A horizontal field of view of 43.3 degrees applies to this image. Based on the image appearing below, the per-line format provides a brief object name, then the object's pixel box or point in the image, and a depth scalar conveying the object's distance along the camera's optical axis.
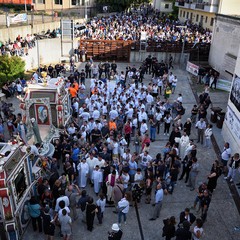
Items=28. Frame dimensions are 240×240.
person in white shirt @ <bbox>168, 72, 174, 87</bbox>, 20.94
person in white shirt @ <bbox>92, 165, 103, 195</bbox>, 10.57
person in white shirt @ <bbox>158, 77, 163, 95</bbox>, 20.66
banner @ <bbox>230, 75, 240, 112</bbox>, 14.03
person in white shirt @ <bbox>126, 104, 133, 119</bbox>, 14.99
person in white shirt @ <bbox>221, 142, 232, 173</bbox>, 12.14
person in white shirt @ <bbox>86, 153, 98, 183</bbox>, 11.08
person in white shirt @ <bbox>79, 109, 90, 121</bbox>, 14.72
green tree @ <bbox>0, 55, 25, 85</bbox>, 20.28
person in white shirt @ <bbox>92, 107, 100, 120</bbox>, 14.84
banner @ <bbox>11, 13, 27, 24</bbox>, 26.44
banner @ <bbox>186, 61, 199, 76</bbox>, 25.92
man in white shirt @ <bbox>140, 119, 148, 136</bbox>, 13.85
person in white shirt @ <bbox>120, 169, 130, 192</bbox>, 10.30
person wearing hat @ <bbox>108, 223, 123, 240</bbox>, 7.81
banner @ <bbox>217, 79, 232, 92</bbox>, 22.32
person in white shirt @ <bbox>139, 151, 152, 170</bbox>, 11.46
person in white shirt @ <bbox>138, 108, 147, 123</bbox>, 14.84
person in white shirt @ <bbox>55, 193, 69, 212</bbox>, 8.88
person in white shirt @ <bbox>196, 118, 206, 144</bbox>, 14.30
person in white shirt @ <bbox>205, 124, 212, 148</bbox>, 13.94
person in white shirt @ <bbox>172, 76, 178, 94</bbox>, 20.92
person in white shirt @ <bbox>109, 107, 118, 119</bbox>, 14.79
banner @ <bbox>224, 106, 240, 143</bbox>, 13.69
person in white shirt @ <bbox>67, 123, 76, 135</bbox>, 13.53
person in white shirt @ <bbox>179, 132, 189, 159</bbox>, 12.84
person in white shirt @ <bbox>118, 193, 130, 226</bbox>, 9.15
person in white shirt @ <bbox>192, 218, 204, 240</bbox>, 8.10
